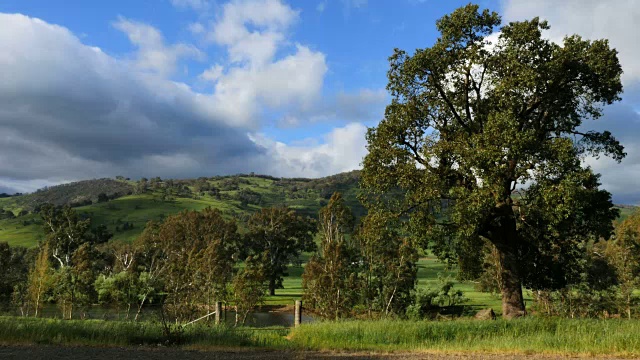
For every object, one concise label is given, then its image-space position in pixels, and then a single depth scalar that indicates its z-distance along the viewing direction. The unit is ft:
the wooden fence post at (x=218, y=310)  73.97
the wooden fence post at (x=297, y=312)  68.94
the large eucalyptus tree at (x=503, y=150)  58.39
